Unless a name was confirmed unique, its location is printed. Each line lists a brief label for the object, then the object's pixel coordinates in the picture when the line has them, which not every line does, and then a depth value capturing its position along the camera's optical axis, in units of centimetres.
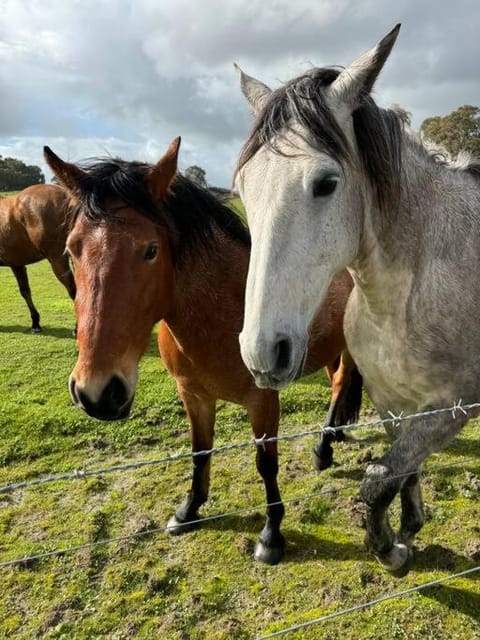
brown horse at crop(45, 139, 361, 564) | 196
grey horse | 149
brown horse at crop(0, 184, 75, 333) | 664
